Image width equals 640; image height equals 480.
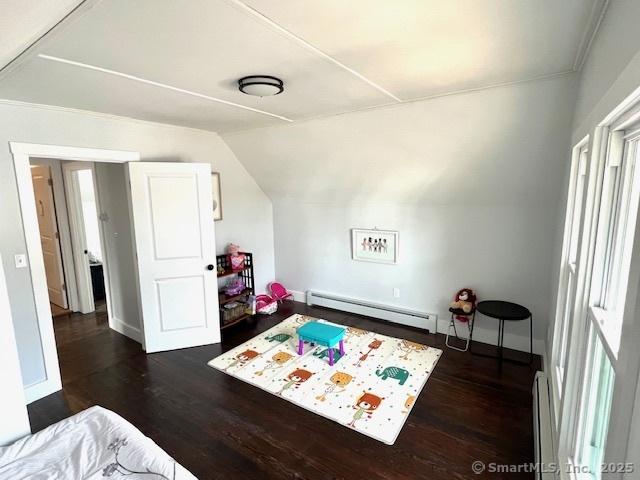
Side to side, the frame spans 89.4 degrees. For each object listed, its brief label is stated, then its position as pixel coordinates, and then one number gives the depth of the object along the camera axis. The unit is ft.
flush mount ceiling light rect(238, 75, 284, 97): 6.55
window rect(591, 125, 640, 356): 3.65
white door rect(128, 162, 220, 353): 10.47
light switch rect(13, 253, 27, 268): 8.38
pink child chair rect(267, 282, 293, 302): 15.94
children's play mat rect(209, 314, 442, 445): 8.02
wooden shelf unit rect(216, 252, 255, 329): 12.83
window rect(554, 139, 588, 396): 6.05
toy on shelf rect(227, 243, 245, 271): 13.48
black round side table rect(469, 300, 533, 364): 9.50
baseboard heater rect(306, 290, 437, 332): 12.48
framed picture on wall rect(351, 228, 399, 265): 12.88
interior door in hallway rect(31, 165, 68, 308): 14.24
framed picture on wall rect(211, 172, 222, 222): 13.03
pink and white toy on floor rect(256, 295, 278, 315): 14.29
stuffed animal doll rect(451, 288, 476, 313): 11.02
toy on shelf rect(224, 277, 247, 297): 13.17
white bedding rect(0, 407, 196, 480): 4.08
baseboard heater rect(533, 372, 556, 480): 5.66
